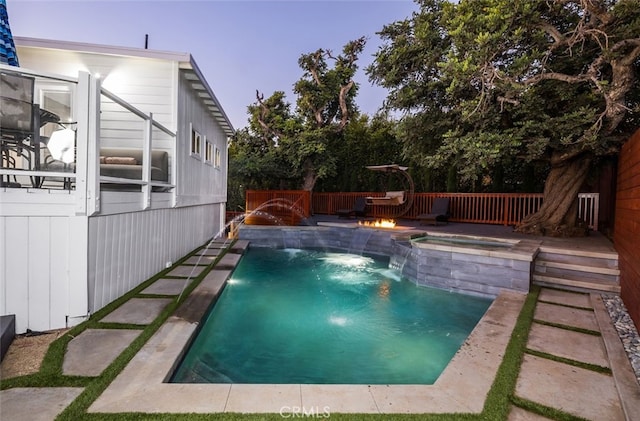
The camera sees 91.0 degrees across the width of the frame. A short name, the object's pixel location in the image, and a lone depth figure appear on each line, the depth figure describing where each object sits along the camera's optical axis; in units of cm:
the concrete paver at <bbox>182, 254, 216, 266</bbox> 635
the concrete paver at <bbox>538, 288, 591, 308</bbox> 418
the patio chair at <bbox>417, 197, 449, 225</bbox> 1111
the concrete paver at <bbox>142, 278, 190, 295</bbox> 436
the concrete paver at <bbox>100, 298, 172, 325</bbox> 335
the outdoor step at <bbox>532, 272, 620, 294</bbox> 464
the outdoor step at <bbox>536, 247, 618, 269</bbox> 510
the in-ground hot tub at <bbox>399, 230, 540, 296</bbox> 480
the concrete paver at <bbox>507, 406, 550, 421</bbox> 193
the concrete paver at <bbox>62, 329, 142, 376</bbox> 240
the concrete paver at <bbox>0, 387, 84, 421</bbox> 187
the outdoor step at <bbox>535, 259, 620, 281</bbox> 487
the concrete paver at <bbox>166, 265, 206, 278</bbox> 539
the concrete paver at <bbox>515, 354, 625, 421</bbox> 203
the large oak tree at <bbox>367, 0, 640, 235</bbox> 556
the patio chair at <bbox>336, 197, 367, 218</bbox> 1355
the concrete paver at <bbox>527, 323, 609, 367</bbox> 272
